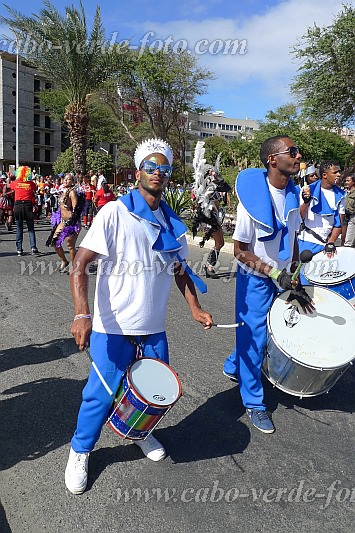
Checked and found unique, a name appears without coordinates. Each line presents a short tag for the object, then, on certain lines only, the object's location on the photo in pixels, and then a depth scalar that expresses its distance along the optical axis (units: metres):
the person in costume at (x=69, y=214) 7.91
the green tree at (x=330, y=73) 17.75
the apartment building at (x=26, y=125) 61.88
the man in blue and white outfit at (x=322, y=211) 5.28
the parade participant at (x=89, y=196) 16.45
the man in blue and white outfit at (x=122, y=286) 2.50
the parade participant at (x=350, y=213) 9.29
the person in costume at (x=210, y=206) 8.95
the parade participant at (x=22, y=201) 9.97
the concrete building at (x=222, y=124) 108.62
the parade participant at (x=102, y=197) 13.65
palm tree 17.50
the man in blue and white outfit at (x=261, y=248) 3.25
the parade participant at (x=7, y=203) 14.29
